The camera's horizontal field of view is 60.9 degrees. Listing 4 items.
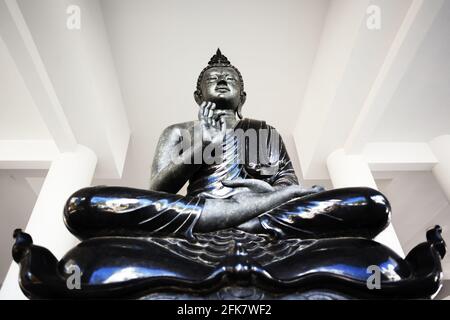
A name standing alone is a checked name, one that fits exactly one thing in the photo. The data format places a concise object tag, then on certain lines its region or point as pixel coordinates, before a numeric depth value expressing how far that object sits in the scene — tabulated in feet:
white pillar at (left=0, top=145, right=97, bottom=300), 8.45
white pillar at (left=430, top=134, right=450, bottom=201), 12.16
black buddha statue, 3.26
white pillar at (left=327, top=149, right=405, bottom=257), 11.25
